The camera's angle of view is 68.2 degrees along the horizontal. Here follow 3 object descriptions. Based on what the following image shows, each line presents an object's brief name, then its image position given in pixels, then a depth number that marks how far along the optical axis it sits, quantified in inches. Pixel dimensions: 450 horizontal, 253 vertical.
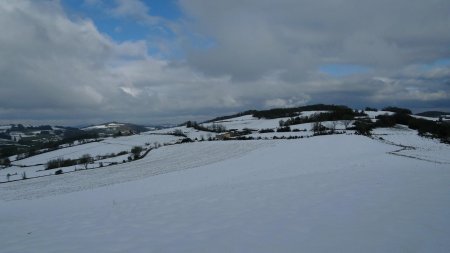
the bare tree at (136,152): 2615.7
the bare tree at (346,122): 3656.5
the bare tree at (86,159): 2941.4
